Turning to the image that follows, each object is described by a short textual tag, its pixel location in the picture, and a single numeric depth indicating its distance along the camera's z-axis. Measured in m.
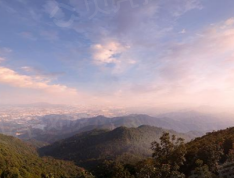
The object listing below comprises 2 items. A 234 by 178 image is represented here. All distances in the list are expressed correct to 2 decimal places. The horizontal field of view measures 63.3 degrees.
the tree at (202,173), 21.92
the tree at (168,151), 32.41
